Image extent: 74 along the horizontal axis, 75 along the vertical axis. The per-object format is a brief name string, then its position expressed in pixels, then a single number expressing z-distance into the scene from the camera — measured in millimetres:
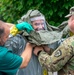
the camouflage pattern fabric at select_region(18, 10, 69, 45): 3676
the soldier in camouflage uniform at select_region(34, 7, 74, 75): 3569
